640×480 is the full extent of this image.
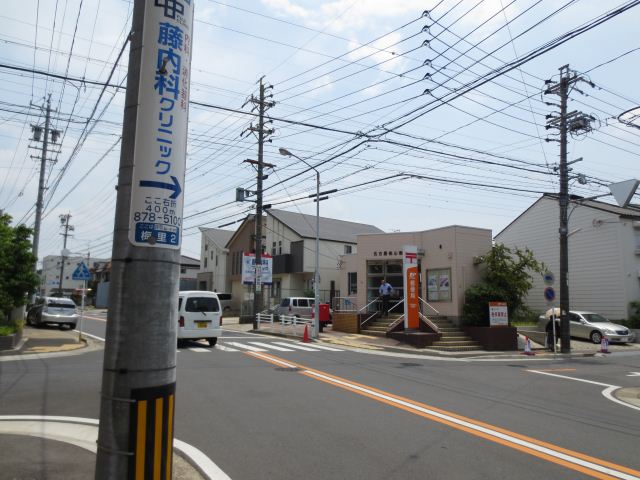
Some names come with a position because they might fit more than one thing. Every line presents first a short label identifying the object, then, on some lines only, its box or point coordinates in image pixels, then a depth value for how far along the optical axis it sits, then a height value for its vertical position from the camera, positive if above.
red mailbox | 29.23 -1.28
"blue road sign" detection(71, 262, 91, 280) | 19.15 +0.55
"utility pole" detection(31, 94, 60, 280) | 26.61 +7.57
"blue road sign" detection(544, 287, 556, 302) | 19.12 +0.09
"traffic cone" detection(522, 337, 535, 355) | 19.81 -2.17
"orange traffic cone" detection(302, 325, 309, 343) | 21.57 -1.97
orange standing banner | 21.05 +0.24
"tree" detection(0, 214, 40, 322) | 16.58 +0.69
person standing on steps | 23.81 -0.05
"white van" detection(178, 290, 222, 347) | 17.36 -0.96
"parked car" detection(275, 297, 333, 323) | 32.31 -1.05
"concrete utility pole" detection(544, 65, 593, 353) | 20.69 +6.07
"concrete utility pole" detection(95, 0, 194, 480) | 2.90 +0.21
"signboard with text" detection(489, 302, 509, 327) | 20.62 -0.79
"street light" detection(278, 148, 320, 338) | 22.22 +1.57
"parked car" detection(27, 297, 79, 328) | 26.25 -1.44
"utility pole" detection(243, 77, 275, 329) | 28.55 +6.87
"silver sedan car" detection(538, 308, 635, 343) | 24.50 -1.53
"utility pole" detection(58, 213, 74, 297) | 59.67 +7.47
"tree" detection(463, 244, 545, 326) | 21.67 +0.41
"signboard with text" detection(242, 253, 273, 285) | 29.30 +1.33
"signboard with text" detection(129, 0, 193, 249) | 3.12 +1.04
